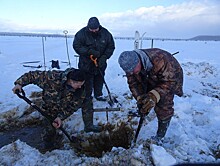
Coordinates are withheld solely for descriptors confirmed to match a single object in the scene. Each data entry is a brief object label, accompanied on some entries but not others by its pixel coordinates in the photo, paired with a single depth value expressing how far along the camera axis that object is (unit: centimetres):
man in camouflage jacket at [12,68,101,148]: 219
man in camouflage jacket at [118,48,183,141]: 180
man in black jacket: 290
